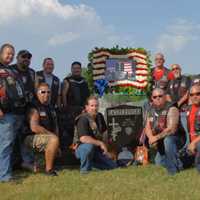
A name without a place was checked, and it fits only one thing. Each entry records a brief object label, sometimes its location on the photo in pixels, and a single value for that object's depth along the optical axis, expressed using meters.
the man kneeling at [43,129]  7.87
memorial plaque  9.18
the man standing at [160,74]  10.20
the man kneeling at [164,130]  7.82
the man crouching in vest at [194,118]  7.92
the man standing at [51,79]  9.35
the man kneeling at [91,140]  8.18
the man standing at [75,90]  9.62
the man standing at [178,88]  9.81
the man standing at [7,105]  7.26
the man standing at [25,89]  8.21
